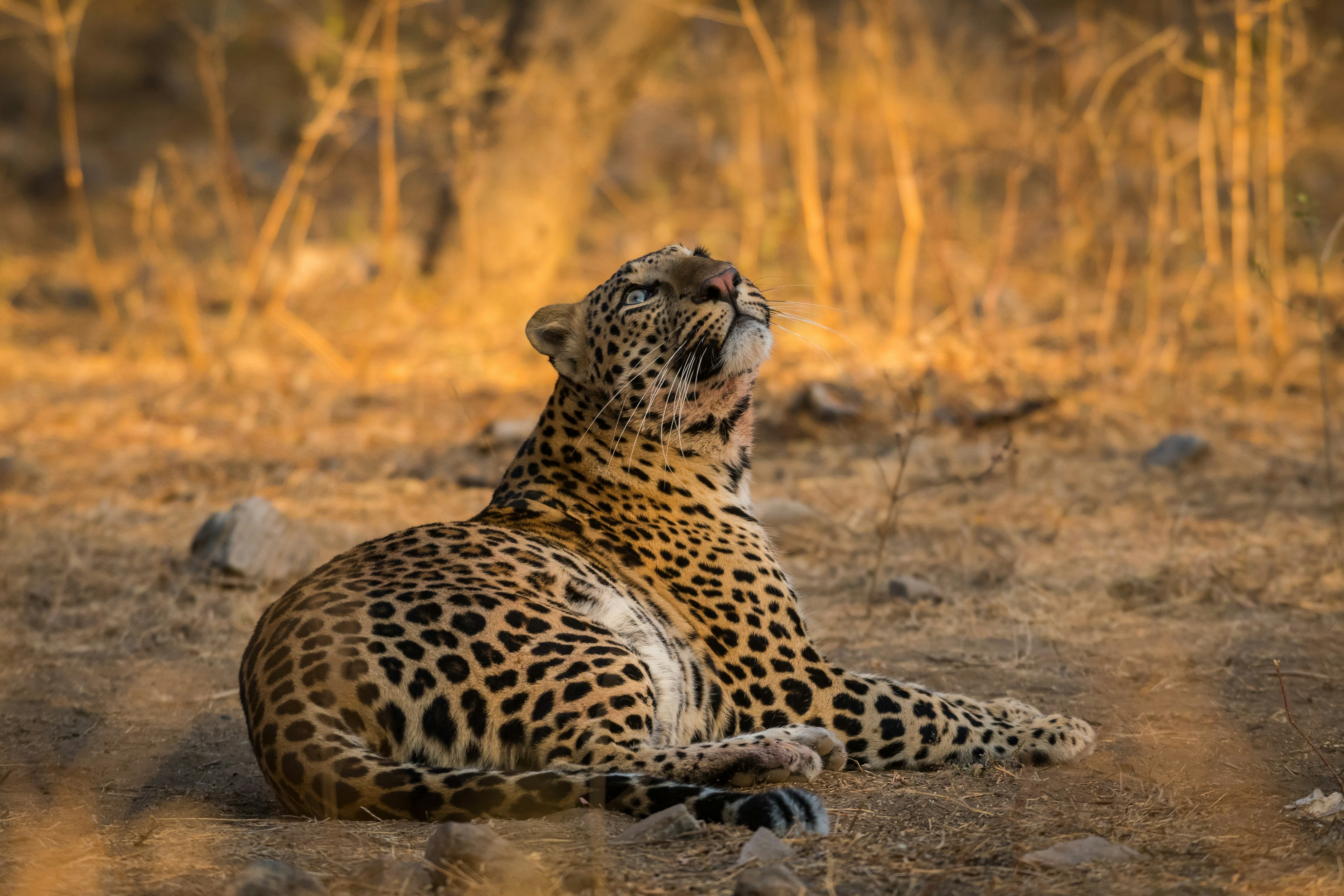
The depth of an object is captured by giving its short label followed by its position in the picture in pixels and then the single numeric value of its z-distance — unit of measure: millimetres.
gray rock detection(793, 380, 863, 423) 18906
